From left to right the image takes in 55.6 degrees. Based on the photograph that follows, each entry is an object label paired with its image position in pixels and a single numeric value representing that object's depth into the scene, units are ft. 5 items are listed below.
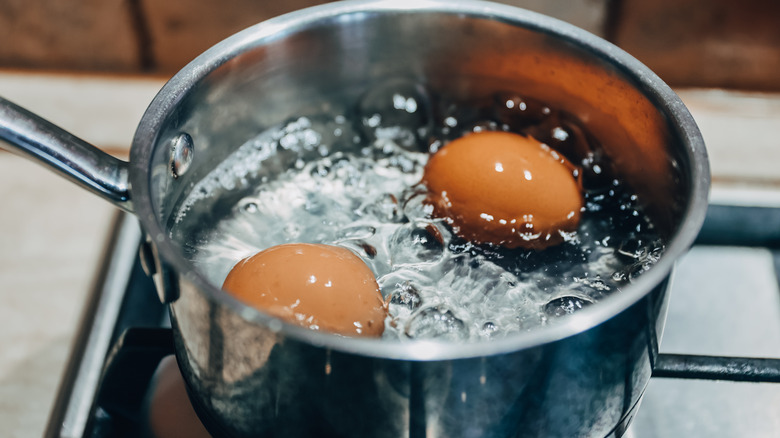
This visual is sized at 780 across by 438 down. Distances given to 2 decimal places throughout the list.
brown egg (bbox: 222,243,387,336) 1.55
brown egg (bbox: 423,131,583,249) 1.94
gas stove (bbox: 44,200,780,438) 1.80
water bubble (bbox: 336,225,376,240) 1.97
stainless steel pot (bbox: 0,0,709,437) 1.22
